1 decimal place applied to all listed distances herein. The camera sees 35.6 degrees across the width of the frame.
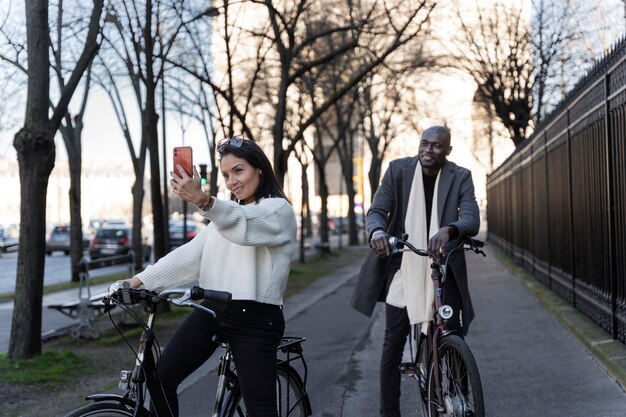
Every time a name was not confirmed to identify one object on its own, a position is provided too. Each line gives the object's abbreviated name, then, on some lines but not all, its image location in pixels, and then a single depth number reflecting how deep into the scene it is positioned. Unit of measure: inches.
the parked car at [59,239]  1822.8
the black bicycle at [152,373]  142.8
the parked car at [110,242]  1510.8
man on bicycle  209.2
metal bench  455.5
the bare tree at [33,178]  369.7
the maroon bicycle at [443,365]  179.5
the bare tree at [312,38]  701.3
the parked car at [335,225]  3122.5
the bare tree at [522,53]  1258.0
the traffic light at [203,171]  934.9
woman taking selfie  155.2
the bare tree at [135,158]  1077.1
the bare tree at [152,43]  579.8
